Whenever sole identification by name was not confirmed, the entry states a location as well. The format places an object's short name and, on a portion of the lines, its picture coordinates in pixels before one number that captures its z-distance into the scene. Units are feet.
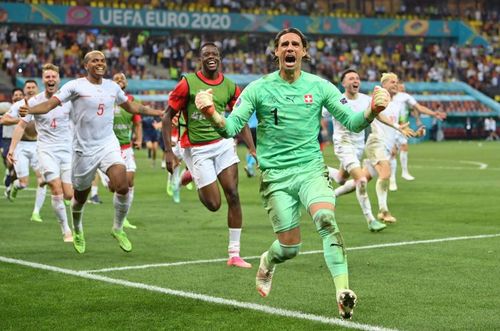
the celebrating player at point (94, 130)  41.42
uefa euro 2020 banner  189.67
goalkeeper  27.84
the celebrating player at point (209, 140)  40.01
